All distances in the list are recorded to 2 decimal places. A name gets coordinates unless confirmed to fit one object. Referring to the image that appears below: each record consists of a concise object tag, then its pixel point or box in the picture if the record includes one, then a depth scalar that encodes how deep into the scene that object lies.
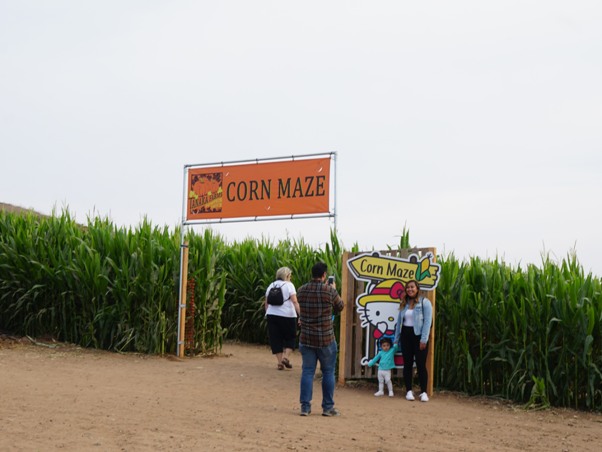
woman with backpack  14.27
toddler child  12.26
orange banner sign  21.23
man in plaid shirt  9.87
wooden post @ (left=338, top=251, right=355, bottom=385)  12.86
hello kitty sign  12.47
